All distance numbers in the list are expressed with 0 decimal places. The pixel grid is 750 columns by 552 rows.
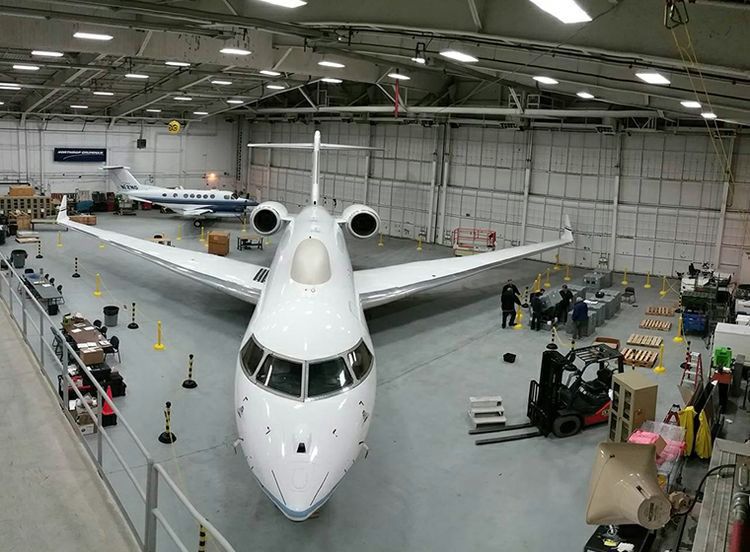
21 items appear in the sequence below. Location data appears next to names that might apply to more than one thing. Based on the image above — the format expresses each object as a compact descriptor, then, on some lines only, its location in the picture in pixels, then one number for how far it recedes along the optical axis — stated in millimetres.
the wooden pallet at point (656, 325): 19750
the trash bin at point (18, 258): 22734
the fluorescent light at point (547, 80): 15306
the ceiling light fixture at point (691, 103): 14144
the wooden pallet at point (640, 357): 16438
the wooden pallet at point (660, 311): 21406
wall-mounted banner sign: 39031
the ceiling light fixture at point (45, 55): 21252
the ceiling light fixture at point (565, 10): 6855
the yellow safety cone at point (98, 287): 20306
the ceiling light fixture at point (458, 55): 13223
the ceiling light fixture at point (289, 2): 9092
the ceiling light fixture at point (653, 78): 11516
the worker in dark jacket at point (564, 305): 19125
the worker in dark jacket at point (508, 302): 19031
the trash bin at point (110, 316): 17094
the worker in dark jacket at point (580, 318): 17875
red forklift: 12195
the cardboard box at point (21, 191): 32688
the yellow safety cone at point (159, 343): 15823
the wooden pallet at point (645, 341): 17984
